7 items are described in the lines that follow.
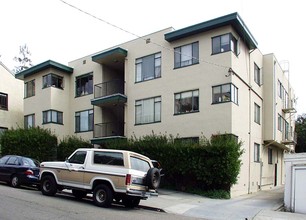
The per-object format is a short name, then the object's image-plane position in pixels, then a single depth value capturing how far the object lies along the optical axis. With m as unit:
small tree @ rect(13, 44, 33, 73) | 56.04
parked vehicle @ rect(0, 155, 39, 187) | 16.09
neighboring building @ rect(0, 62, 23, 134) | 33.53
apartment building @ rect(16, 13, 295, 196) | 20.64
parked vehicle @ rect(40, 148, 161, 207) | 12.17
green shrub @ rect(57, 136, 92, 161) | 25.39
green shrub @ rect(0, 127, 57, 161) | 25.91
